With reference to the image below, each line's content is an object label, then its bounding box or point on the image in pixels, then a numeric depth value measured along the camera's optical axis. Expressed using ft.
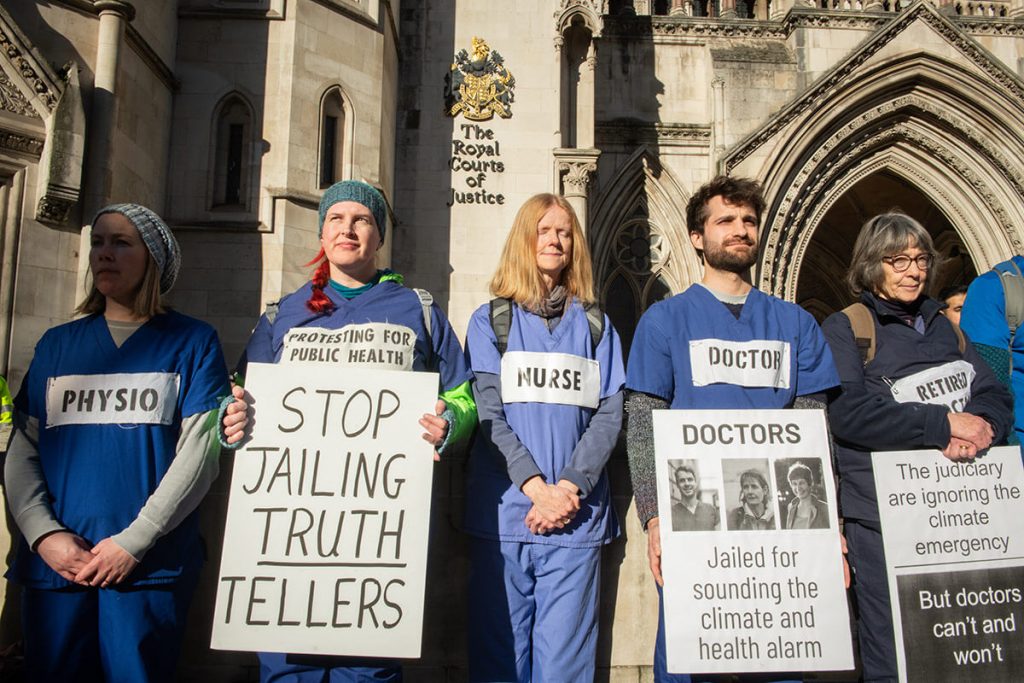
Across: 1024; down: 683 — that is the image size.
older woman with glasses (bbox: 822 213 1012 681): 8.91
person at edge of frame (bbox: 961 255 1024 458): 11.25
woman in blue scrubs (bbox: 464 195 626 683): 8.64
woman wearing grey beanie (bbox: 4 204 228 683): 7.73
